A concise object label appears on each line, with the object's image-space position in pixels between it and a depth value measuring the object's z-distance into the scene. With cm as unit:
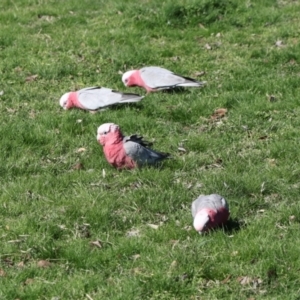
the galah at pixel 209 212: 1098
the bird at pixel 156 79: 1716
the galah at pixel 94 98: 1616
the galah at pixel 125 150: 1323
